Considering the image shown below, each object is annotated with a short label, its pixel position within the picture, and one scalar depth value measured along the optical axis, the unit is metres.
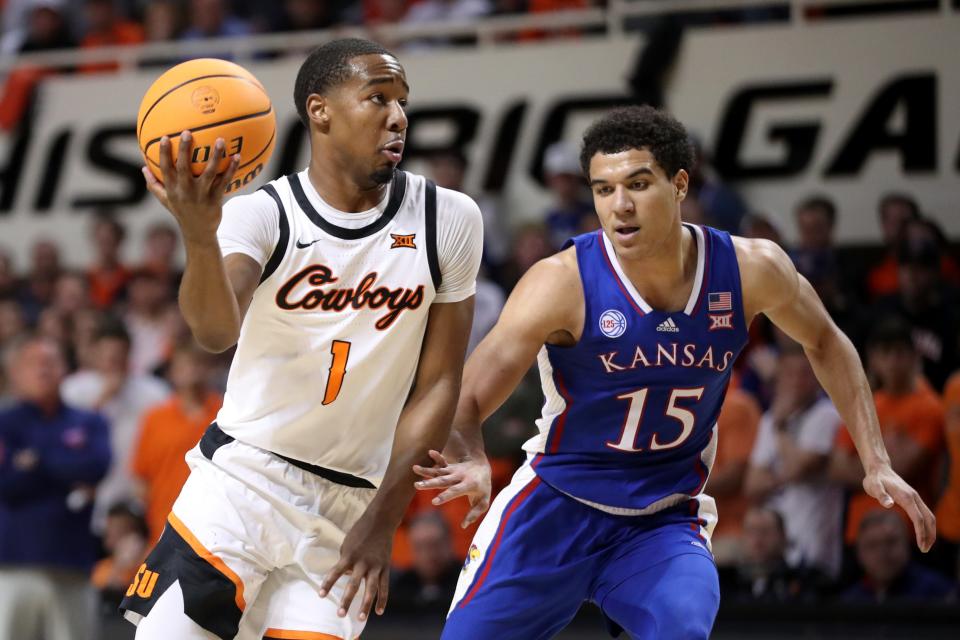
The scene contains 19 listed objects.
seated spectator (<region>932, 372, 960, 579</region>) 15.33
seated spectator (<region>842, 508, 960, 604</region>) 14.71
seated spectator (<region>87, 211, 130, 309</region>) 23.20
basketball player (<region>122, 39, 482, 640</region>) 8.48
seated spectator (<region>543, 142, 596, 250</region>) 20.12
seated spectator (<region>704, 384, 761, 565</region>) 16.23
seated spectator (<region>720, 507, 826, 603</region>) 15.23
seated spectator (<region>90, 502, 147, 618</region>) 17.48
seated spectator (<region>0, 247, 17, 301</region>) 23.16
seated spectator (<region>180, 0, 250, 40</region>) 25.58
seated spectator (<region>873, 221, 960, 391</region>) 16.89
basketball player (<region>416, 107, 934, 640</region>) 9.81
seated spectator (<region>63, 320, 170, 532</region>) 19.17
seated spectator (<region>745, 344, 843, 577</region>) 15.77
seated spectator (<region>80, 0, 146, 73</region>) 26.69
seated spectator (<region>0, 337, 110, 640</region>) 15.90
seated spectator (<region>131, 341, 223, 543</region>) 17.97
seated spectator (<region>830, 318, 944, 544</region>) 15.41
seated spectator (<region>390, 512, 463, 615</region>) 16.41
